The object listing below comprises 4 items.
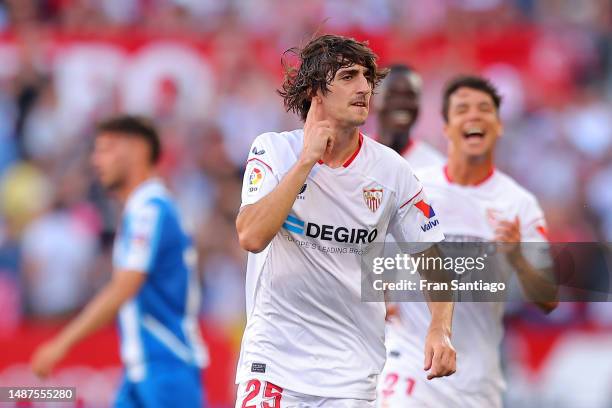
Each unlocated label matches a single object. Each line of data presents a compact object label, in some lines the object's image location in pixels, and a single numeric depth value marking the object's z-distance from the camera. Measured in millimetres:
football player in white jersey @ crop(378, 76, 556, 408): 15500
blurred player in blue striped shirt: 17328
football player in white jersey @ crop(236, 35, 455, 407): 11836
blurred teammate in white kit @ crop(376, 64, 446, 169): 17187
